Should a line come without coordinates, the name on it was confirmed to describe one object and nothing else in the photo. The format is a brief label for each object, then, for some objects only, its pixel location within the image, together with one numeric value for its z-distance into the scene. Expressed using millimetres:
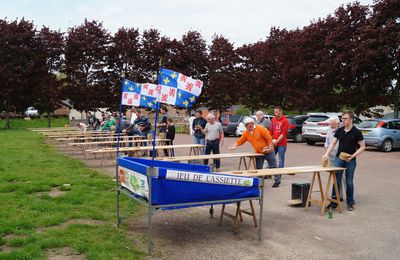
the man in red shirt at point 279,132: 10578
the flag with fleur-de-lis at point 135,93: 7980
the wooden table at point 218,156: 9656
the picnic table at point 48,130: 26288
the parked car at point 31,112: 57016
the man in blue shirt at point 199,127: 13375
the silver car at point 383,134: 18578
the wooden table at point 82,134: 20516
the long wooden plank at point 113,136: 18023
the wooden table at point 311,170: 7055
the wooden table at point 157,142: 15478
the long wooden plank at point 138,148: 13055
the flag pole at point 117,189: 6176
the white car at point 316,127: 20875
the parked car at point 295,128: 24062
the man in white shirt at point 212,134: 12203
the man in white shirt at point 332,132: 8617
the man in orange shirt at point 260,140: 9336
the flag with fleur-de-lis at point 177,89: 5648
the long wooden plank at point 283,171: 6922
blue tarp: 5133
